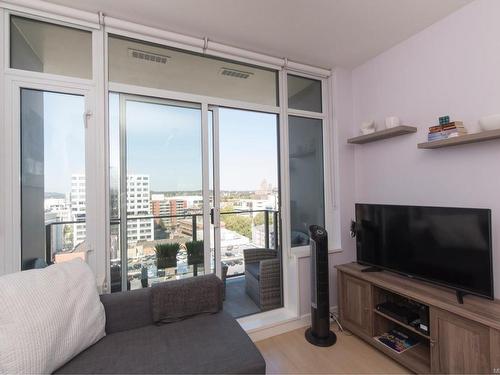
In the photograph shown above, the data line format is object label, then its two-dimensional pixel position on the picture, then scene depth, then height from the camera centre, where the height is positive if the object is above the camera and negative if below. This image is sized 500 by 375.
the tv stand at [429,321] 1.46 -0.93
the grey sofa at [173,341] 1.28 -0.87
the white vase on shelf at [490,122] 1.62 +0.42
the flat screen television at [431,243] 1.63 -0.42
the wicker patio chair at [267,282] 2.63 -0.96
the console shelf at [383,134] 2.18 +0.51
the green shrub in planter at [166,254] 2.20 -0.54
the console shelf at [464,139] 1.63 +0.33
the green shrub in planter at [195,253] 2.29 -0.55
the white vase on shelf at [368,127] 2.54 +0.63
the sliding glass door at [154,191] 2.04 +0.02
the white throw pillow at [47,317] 1.13 -0.62
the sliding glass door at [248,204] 2.40 -0.12
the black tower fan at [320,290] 2.20 -0.88
